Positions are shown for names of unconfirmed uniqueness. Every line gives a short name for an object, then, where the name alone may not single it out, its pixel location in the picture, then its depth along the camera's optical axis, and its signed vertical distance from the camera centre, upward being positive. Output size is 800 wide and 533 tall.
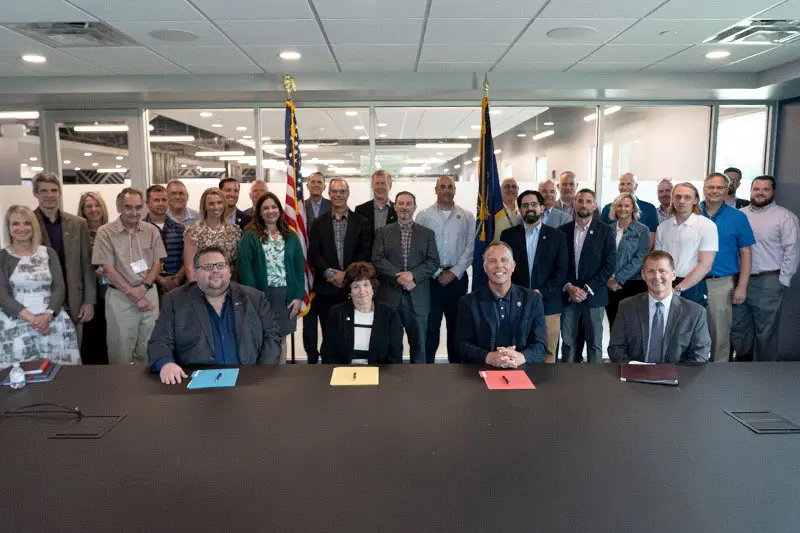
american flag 4.26 +0.07
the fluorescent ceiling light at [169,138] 5.80 +0.69
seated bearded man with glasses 2.59 -0.58
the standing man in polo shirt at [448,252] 4.30 -0.40
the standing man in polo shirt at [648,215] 4.71 -0.11
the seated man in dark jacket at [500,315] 2.78 -0.57
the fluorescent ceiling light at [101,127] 5.73 +0.80
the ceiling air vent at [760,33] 3.59 +1.17
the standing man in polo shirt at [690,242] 3.93 -0.29
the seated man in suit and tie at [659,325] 2.60 -0.59
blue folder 2.20 -0.72
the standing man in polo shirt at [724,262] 4.16 -0.45
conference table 1.26 -0.71
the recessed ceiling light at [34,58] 4.27 +1.14
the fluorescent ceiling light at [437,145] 5.86 +0.62
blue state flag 4.41 +0.03
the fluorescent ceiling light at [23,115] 5.72 +0.92
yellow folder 2.22 -0.72
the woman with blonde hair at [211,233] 3.75 -0.20
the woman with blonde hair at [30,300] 3.25 -0.59
